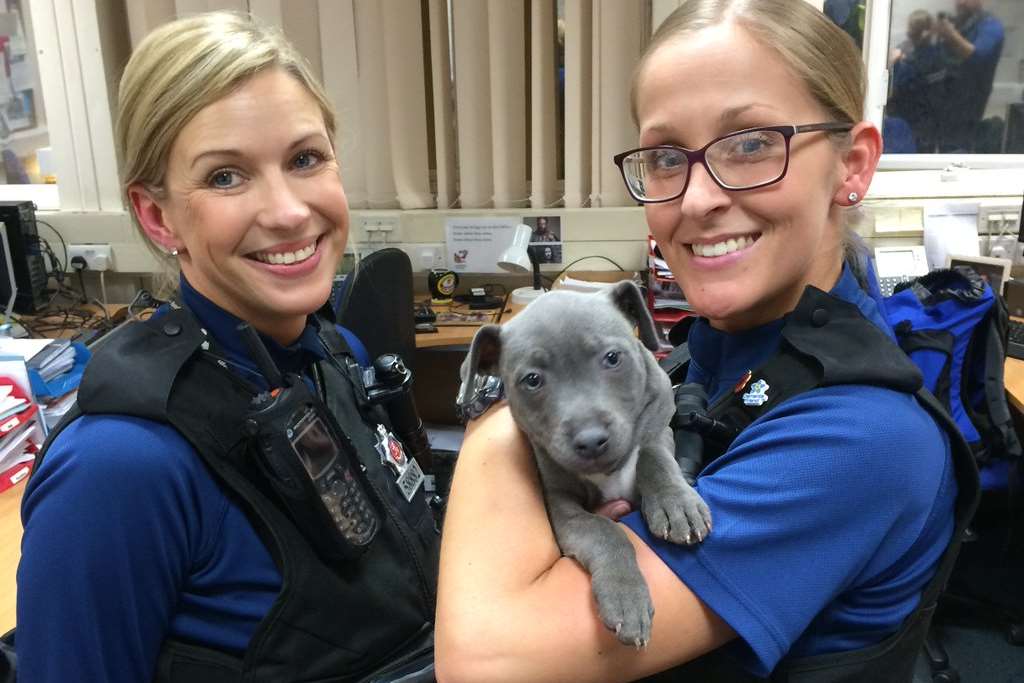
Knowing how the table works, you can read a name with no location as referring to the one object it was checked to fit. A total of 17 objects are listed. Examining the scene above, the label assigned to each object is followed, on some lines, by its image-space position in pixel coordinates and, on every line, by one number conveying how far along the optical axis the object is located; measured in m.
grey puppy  0.85
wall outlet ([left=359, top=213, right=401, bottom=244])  3.35
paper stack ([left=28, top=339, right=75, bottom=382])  1.97
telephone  3.02
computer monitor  2.92
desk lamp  3.08
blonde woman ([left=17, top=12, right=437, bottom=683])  0.86
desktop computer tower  2.95
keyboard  2.50
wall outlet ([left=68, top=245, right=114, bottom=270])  3.39
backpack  2.02
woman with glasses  0.75
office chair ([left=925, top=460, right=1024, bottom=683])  2.36
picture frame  2.71
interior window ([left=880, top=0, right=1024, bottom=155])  3.36
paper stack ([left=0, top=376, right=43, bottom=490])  1.79
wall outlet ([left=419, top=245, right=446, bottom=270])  3.37
